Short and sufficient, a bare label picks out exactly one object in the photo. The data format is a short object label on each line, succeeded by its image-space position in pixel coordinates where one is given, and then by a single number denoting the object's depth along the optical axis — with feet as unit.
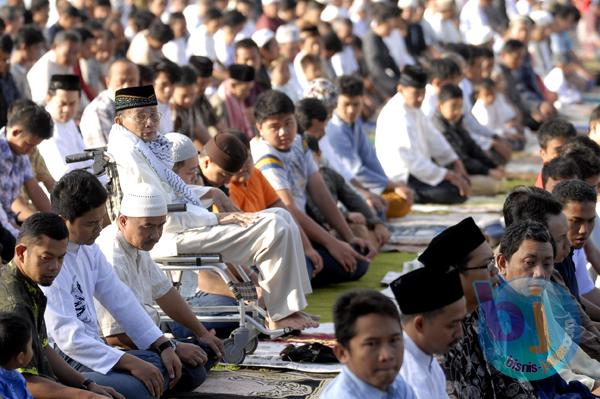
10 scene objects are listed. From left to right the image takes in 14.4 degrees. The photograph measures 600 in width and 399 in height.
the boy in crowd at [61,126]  43.80
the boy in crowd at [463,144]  58.66
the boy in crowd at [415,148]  54.29
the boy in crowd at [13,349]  22.99
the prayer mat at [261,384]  30.41
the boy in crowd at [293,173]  40.23
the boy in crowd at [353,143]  50.84
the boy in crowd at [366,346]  20.14
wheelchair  32.42
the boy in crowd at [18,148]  37.87
